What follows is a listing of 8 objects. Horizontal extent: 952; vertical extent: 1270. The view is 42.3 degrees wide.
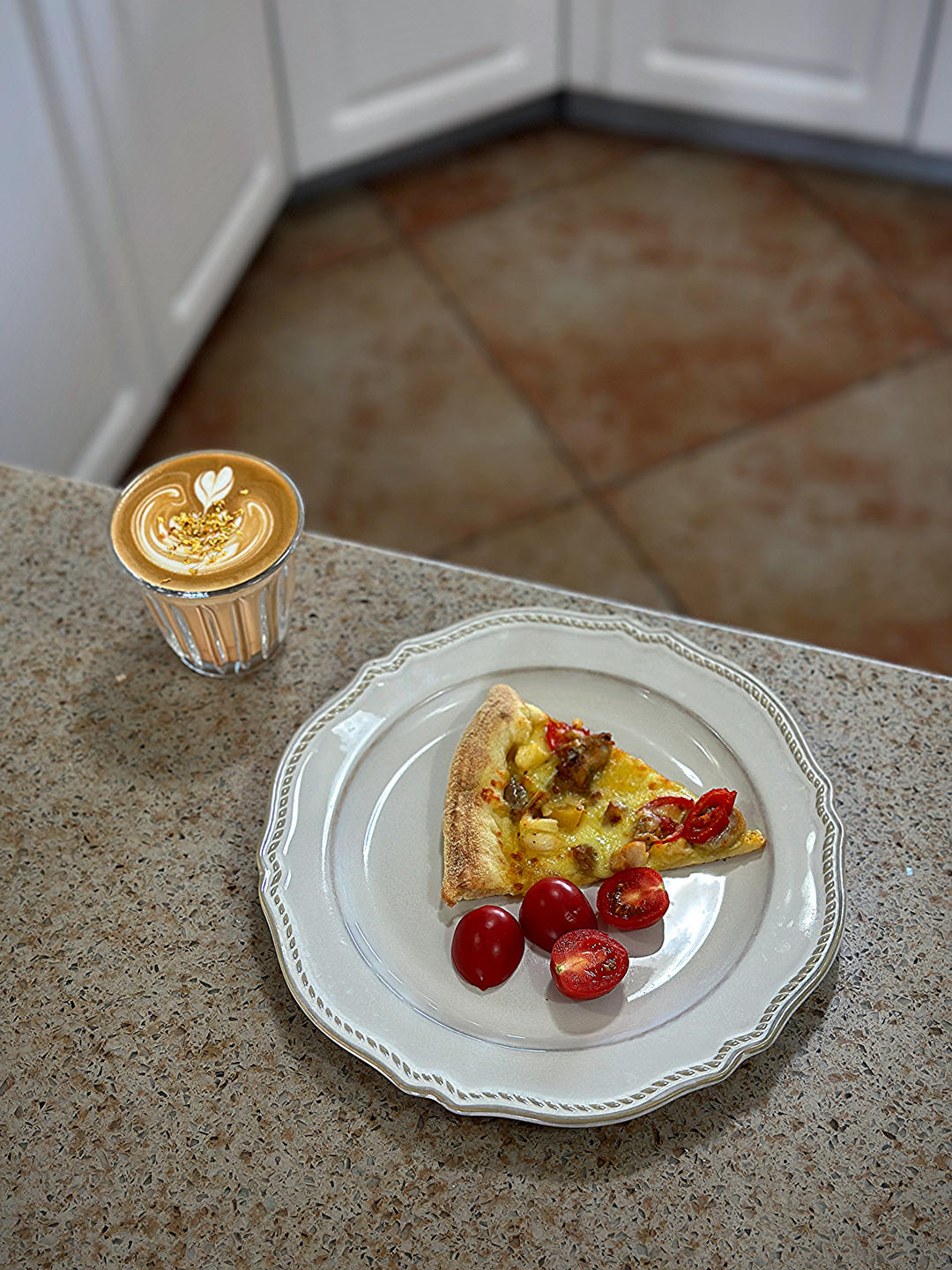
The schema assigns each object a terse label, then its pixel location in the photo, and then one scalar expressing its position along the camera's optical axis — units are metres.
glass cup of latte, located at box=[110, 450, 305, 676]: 0.88
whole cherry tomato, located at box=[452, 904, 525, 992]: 0.77
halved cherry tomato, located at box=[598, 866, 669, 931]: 0.79
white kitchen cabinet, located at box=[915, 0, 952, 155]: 2.34
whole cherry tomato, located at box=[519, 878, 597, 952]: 0.79
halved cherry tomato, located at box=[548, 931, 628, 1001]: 0.76
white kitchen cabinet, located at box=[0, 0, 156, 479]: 1.67
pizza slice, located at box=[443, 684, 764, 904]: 0.82
